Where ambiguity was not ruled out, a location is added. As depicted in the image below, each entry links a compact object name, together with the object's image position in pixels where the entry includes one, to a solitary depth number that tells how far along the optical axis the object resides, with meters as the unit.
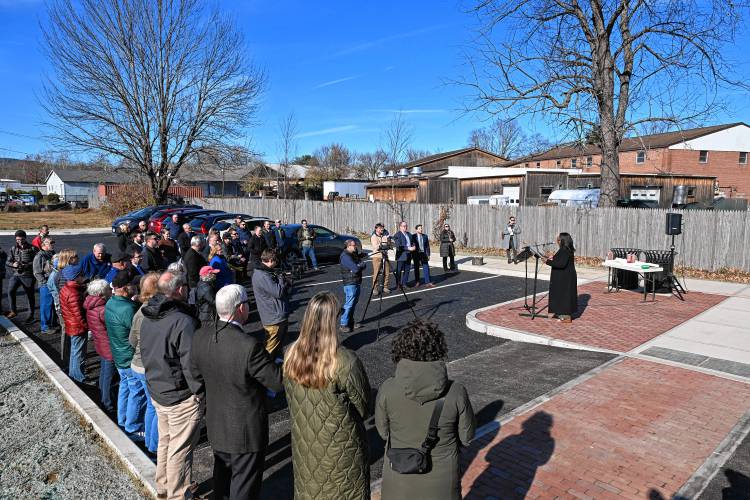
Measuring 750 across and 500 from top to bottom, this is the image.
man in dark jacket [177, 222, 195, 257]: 12.35
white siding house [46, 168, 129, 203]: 70.95
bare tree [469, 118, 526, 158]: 72.44
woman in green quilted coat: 3.01
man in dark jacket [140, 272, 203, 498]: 3.96
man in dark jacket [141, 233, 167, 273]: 9.09
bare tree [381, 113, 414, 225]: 25.42
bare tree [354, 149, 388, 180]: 69.42
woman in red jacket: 6.40
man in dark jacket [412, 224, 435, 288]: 13.53
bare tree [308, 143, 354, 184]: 64.31
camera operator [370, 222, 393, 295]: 10.09
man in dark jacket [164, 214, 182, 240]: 15.23
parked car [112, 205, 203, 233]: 24.78
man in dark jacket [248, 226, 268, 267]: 12.73
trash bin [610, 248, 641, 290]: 12.73
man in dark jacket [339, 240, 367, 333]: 8.66
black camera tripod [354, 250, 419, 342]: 8.83
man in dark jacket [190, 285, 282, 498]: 3.28
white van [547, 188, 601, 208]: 24.53
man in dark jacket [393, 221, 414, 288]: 12.94
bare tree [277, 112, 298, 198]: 39.79
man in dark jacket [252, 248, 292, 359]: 6.29
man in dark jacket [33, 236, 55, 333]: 9.10
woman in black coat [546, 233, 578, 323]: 9.20
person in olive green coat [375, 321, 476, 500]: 2.83
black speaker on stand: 12.22
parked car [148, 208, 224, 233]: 21.58
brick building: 41.09
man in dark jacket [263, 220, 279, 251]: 13.92
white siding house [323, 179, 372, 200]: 49.88
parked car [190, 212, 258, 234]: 19.06
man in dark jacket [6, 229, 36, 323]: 9.84
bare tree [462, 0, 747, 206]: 18.91
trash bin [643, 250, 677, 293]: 12.19
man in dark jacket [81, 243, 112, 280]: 7.94
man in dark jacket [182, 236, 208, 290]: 9.12
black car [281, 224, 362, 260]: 16.98
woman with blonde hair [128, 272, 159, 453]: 4.65
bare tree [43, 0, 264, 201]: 30.09
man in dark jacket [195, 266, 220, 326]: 6.97
